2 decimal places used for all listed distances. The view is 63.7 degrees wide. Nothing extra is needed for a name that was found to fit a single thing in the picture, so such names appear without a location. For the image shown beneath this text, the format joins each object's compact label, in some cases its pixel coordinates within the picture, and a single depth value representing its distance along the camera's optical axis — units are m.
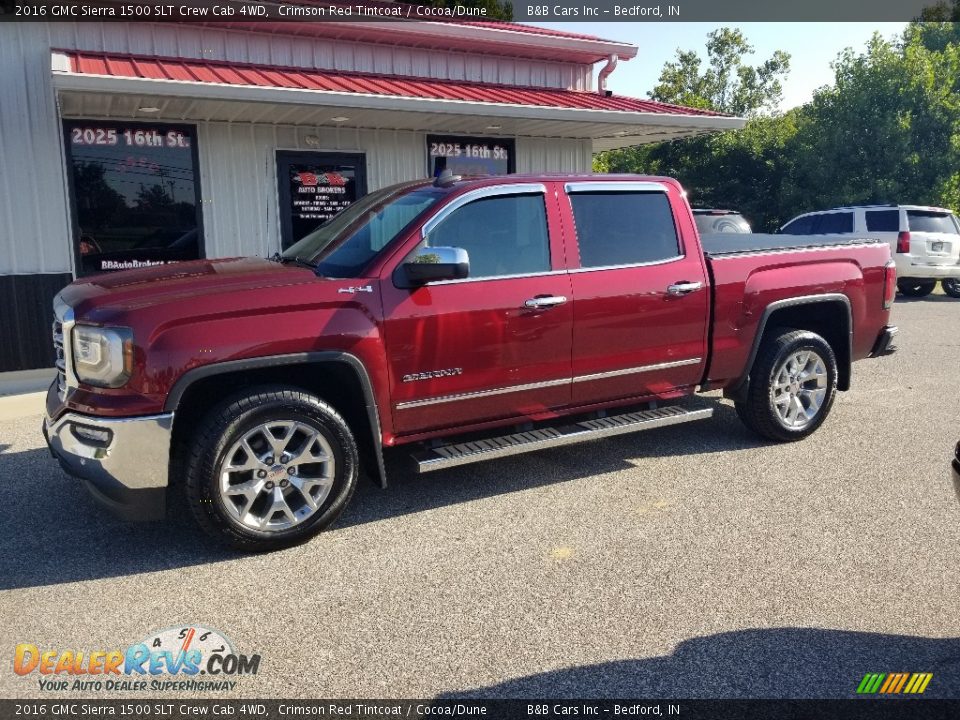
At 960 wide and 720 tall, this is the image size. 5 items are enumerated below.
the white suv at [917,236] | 15.20
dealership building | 8.20
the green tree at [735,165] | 28.17
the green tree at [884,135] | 24.52
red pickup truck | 3.87
